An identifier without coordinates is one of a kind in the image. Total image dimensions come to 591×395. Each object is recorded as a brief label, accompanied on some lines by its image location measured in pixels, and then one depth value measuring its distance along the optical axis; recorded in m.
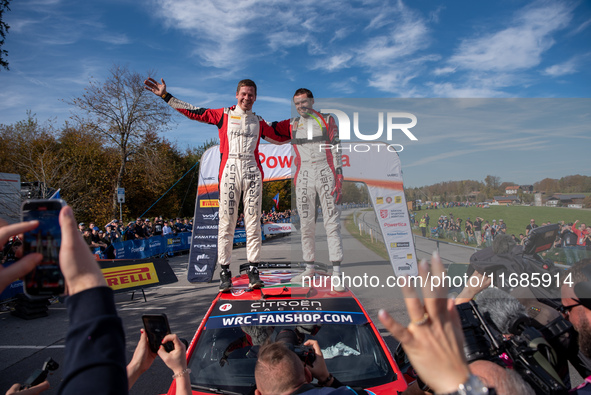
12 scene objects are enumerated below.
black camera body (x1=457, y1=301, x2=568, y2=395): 1.31
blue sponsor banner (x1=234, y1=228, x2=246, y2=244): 20.09
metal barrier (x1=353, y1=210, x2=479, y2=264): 3.96
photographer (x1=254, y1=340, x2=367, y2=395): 1.76
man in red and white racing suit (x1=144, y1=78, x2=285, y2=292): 3.74
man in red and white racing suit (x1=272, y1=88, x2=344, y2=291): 3.55
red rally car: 2.43
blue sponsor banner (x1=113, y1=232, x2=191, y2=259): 13.34
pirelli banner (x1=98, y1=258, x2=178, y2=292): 6.94
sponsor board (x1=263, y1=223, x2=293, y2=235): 23.62
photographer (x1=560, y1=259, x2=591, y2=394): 1.85
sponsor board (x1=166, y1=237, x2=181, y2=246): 17.16
